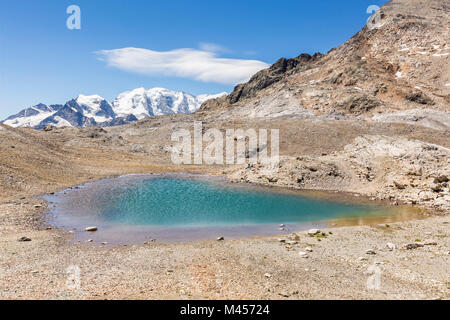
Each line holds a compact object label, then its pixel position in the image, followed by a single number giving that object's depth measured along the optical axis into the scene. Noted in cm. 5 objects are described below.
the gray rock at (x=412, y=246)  2223
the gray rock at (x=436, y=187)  3934
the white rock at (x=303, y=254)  2048
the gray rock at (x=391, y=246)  2208
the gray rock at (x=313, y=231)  2629
